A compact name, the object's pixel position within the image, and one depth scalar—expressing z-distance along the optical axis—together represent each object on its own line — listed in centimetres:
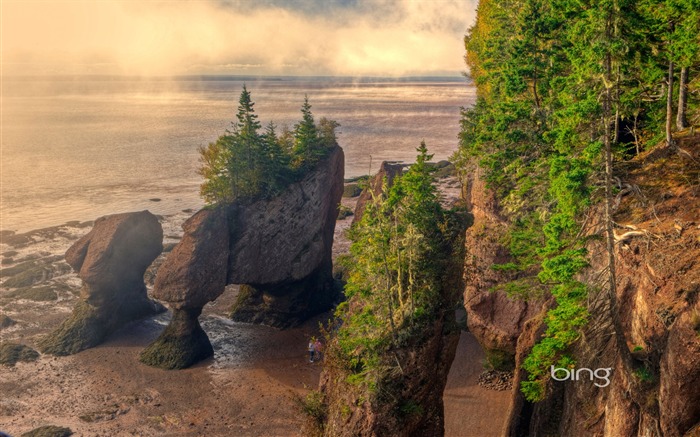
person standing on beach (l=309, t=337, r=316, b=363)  3694
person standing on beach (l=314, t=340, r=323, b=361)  3728
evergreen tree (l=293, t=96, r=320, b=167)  4294
